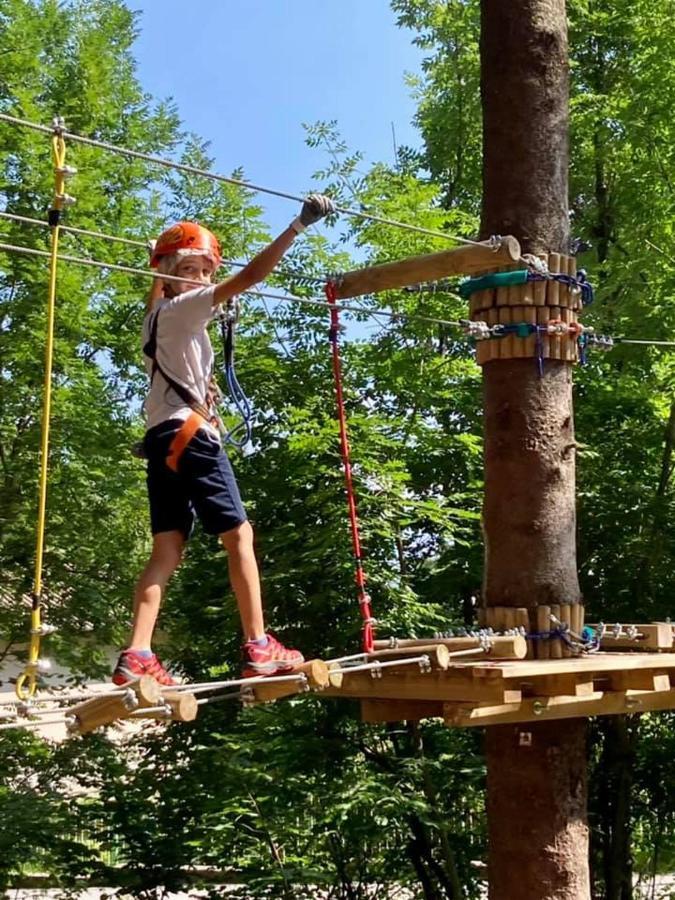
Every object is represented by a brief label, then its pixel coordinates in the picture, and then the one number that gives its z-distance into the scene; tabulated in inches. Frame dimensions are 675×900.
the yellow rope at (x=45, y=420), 90.0
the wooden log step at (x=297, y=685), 98.7
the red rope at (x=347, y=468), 130.2
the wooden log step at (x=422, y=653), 116.2
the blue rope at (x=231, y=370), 110.5
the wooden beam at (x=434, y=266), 131.2
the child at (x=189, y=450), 100.2
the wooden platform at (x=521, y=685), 116.3
